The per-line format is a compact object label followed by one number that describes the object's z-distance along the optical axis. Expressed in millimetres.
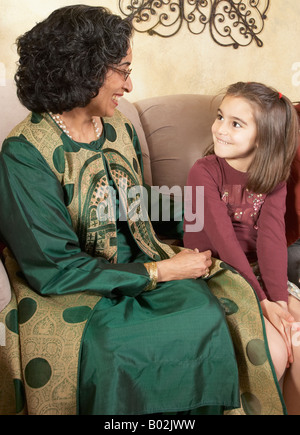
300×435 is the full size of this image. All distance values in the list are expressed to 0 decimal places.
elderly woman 1083
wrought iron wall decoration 2188
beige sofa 2071
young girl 1439
